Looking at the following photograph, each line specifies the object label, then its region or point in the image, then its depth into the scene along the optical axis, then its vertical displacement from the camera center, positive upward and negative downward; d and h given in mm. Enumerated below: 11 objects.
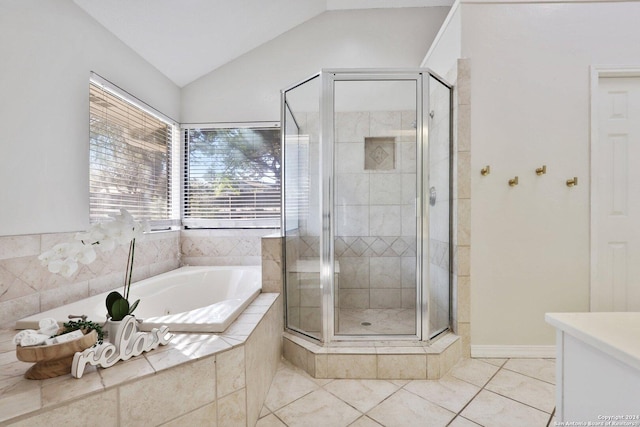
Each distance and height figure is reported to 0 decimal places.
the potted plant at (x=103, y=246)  979 -125
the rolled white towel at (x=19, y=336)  920 -406
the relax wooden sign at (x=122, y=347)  951 -499
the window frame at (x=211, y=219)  2836 +41
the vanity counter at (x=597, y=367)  579 -353
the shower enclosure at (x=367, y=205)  1833 +37
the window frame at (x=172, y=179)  2602 +307
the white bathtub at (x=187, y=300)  1351 -549
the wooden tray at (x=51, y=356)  904 -469
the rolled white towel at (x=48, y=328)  1014 -418
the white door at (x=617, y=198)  1900 +77
